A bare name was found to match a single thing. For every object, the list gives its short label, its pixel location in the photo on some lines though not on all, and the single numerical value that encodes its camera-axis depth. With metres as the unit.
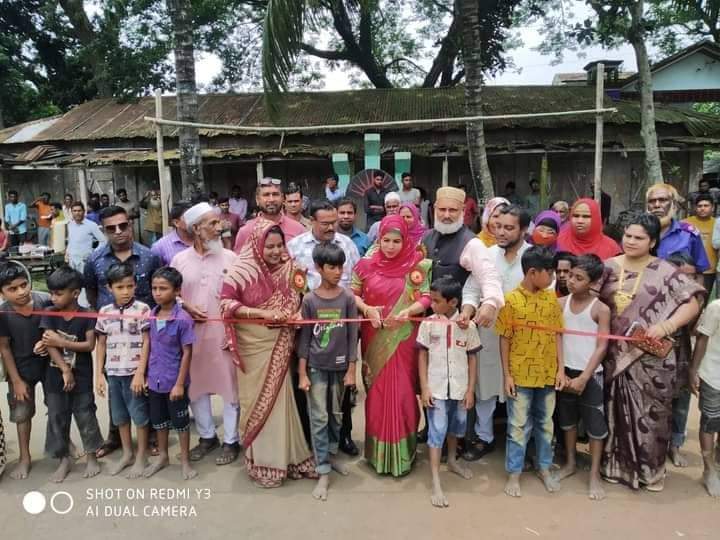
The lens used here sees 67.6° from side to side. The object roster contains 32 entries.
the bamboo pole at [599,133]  6.47
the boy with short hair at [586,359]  3.20
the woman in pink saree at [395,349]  3.39
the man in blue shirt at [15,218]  12.19
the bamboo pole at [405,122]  6.54
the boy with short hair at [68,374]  3.42
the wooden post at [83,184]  11.73
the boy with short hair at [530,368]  3.24
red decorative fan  8.67
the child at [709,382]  3.20
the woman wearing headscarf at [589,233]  3.87
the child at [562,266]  3.56
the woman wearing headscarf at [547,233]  4.10
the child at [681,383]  3.41
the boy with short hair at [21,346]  3.40
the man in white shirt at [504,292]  3.45
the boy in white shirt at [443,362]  3.27
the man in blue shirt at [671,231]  4.05
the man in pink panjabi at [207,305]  3.71
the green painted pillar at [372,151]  9.71
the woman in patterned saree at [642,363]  3.16
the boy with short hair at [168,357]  3.43
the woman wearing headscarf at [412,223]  3.91
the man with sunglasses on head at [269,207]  4.04
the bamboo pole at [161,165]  6.48
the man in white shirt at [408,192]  9.75
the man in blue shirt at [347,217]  4.43
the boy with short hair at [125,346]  3.45
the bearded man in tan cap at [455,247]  3.34
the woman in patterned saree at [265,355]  3.31
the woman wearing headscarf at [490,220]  3.58
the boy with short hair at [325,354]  3.31
